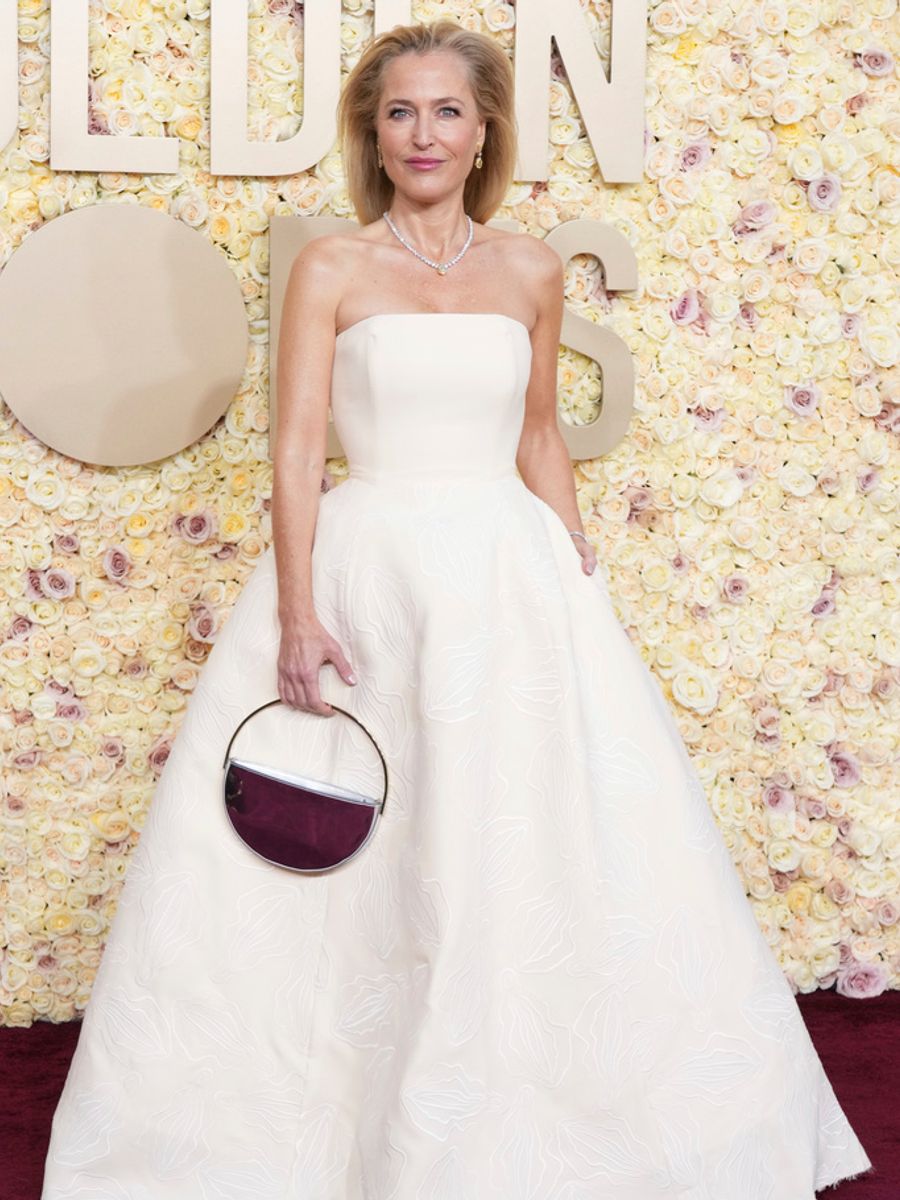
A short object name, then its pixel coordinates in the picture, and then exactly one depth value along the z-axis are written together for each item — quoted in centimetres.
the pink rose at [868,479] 337
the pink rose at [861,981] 341
